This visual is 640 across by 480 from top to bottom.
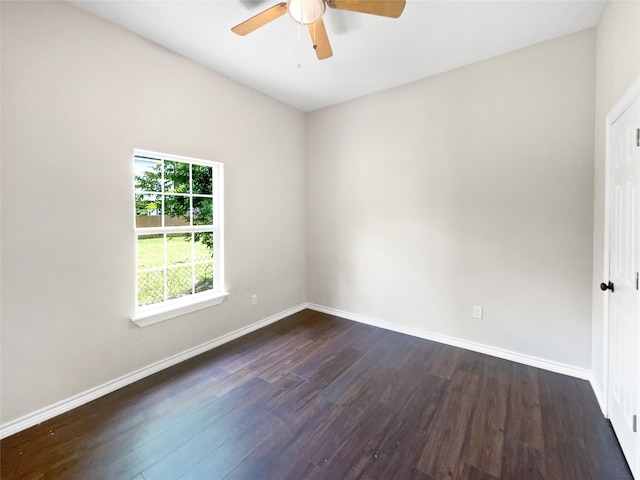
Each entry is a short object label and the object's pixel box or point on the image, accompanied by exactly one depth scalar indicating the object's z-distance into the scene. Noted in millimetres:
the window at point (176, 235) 2395
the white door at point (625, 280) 1387
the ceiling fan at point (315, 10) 1583
